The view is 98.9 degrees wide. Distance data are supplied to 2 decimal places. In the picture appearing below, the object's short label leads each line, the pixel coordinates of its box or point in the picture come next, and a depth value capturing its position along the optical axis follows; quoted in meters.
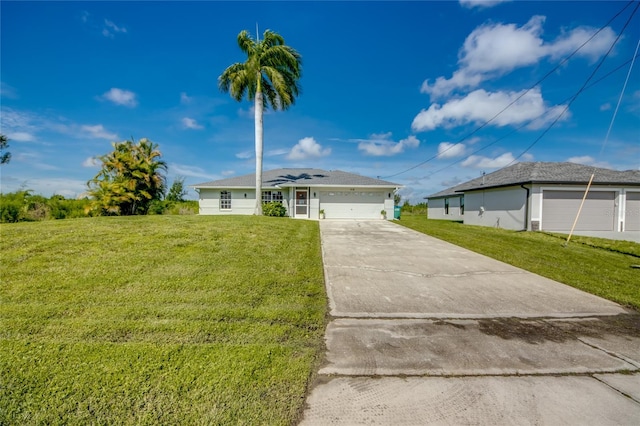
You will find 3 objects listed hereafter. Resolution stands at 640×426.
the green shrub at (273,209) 18.38
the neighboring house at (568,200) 14.61
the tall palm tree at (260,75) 15.86
